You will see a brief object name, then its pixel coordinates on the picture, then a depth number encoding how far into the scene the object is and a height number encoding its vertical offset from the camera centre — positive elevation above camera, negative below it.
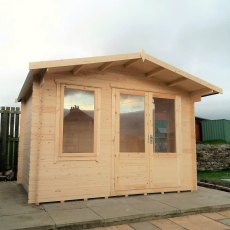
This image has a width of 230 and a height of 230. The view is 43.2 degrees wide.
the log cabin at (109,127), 6.32 +0.45
